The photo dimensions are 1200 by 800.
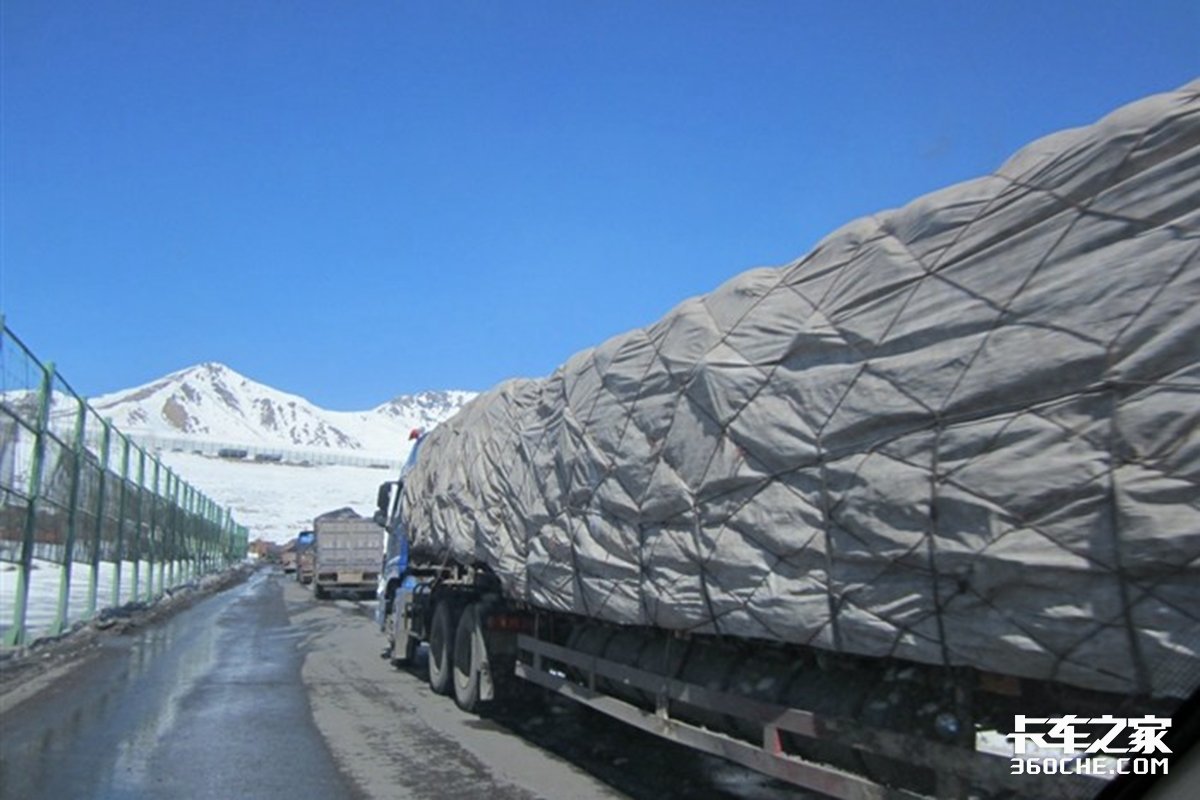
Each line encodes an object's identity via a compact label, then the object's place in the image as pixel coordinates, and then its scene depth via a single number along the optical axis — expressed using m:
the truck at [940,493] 3.50
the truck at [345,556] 35.56
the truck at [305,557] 45.38
